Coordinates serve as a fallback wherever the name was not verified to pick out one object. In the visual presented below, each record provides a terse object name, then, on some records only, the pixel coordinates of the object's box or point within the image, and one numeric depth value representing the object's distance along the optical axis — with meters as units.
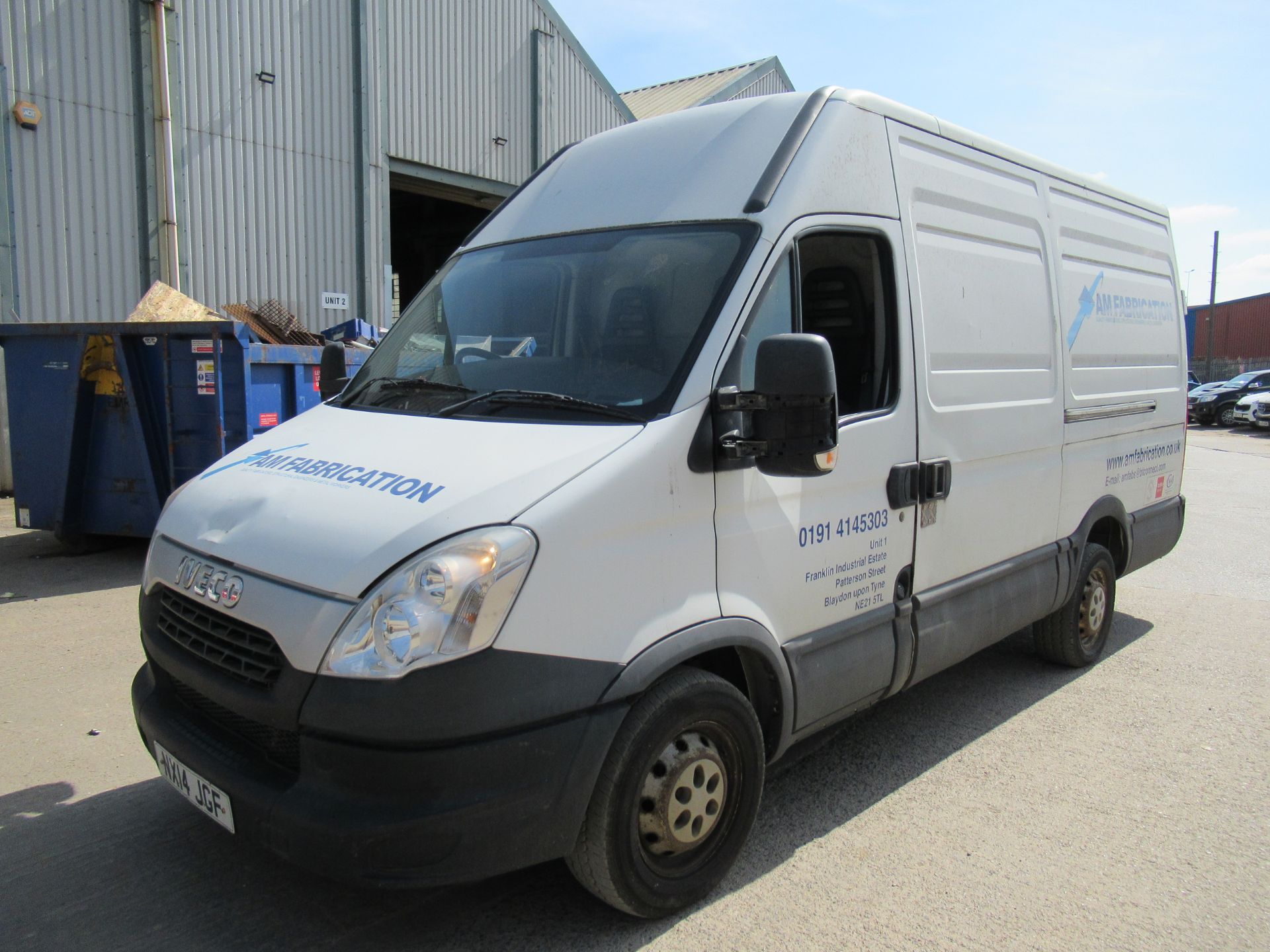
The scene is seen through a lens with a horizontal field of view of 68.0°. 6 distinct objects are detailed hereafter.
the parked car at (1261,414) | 24.06
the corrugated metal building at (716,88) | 21.94
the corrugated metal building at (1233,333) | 45.81
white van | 2.32
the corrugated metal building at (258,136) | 10.41
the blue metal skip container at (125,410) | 7.36
